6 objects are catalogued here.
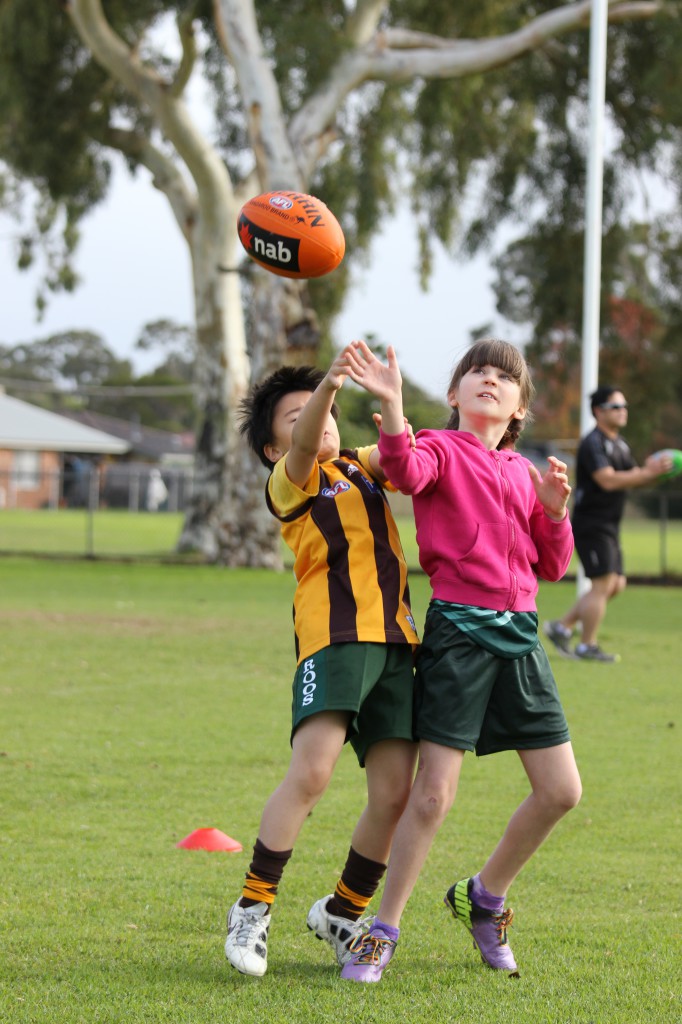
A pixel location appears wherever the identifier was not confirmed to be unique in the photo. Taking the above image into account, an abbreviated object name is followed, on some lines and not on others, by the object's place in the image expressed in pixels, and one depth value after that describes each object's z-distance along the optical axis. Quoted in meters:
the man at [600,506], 19.80
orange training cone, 9.66
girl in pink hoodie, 7.04
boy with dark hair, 7.09
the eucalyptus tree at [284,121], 39.37
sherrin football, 8.30
